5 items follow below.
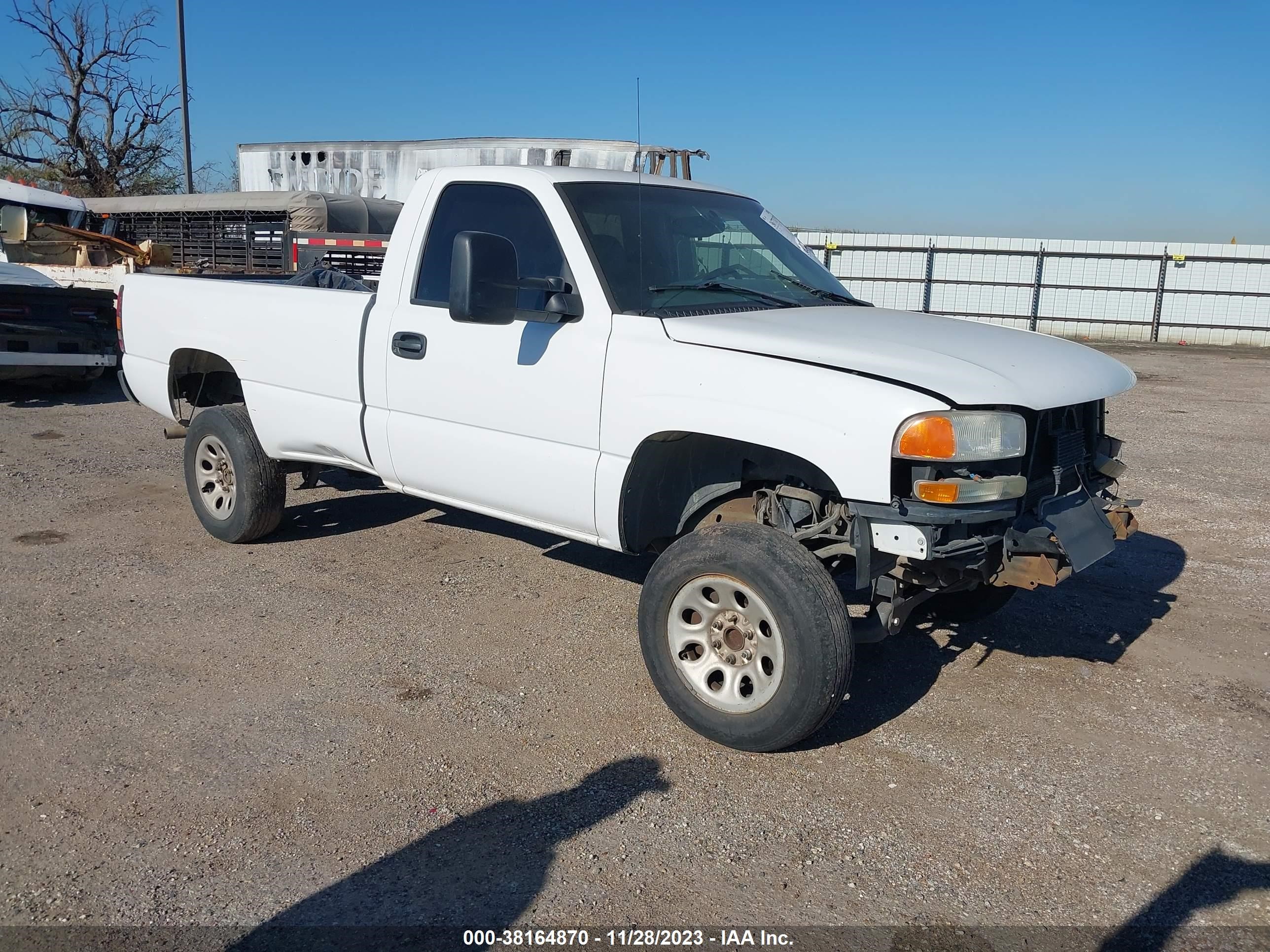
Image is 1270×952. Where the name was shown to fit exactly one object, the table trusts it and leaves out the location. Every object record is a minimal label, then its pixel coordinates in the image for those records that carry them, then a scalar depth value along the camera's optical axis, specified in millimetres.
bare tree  31250
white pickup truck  3564
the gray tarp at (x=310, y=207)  15531
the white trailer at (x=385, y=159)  16641
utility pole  21172
